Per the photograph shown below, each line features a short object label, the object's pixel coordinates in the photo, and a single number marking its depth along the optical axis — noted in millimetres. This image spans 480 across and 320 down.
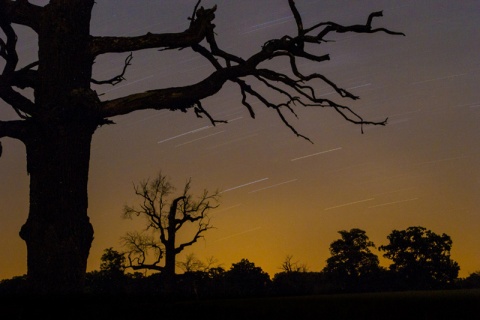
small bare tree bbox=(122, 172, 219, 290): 33469
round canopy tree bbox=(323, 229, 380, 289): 74312
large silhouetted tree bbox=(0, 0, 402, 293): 8352
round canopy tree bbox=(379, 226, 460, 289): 67188
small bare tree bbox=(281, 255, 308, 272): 74312
